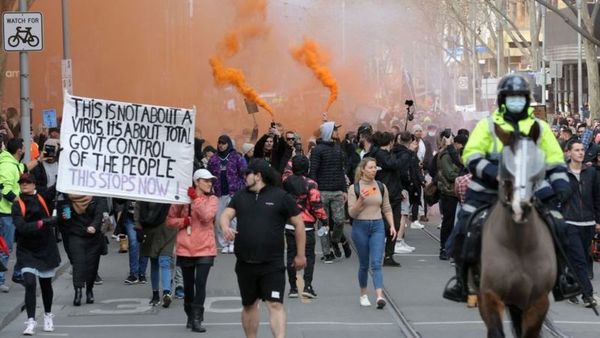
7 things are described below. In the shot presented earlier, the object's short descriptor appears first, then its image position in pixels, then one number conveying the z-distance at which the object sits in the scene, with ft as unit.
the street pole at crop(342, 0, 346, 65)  140.15
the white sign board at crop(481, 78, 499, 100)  173.83
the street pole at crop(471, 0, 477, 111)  256.66
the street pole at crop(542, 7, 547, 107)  160.67
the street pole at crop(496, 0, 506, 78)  214.48
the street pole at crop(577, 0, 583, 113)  168.86
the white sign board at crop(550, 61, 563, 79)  156.34
